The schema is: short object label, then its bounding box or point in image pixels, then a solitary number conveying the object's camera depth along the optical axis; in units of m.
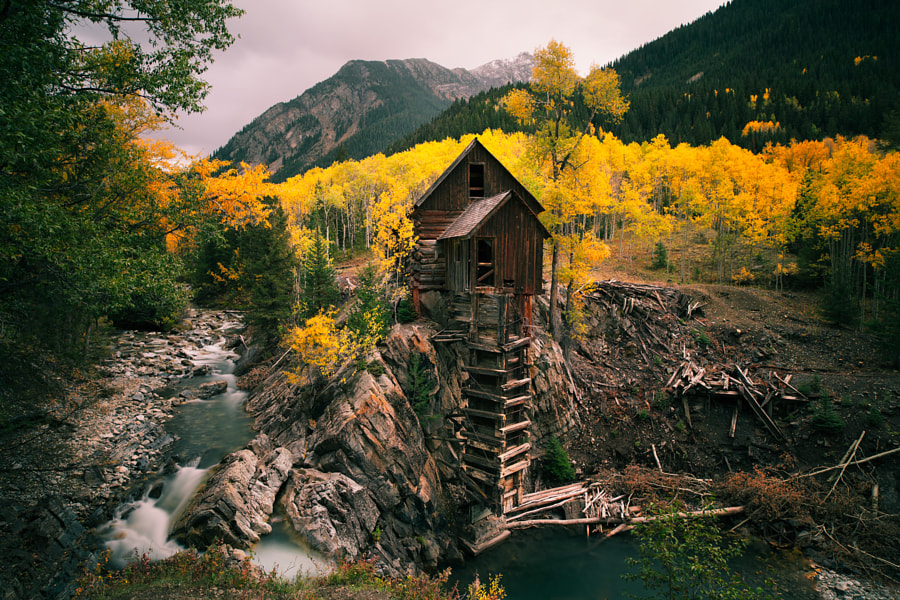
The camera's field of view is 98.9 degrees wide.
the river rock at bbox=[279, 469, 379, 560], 11.84
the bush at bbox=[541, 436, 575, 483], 19.31
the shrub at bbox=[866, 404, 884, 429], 18.09
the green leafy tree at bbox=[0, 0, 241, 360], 7.71
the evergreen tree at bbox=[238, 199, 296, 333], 25.72
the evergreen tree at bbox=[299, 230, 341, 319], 21.88
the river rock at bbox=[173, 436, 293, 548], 11.32
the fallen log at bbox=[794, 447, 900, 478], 17.16
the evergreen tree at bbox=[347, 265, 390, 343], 16.64
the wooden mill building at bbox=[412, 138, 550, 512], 16.17
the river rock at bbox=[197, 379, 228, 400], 23.14
